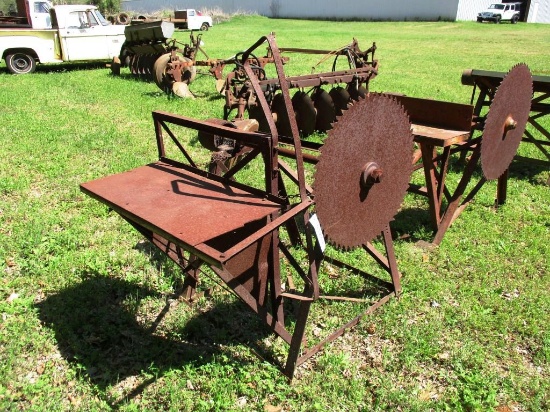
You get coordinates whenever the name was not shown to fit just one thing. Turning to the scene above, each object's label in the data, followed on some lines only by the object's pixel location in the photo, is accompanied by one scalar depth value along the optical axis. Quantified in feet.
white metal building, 108.88
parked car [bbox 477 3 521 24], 104.83
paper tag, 7.46
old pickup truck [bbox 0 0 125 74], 43.06
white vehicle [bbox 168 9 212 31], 99.30
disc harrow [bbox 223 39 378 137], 20.08
